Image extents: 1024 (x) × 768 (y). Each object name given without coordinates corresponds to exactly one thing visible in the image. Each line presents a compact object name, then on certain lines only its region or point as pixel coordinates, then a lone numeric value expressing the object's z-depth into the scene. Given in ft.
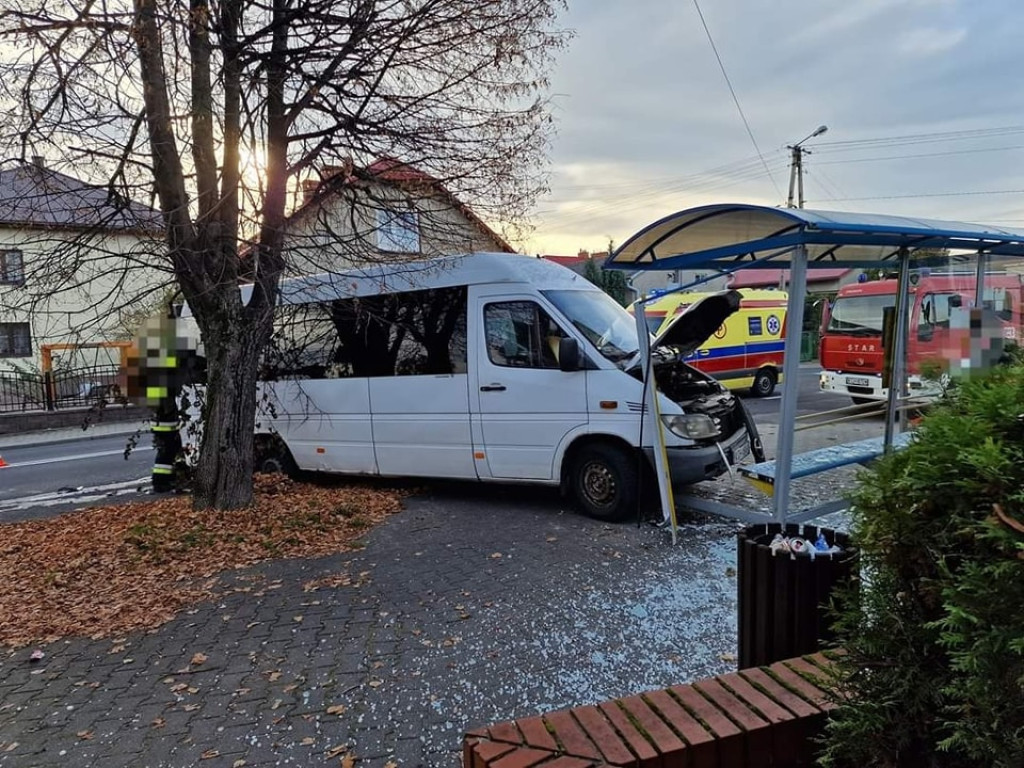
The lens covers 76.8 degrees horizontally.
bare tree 18.24
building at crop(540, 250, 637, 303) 115.04
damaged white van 19.15
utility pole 95.61
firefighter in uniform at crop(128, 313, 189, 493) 24.39
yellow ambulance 53.08
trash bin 8.23
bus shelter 14.44
